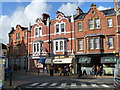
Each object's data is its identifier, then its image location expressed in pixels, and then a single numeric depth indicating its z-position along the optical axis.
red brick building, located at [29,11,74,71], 24.29
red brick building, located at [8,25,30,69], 29.61
